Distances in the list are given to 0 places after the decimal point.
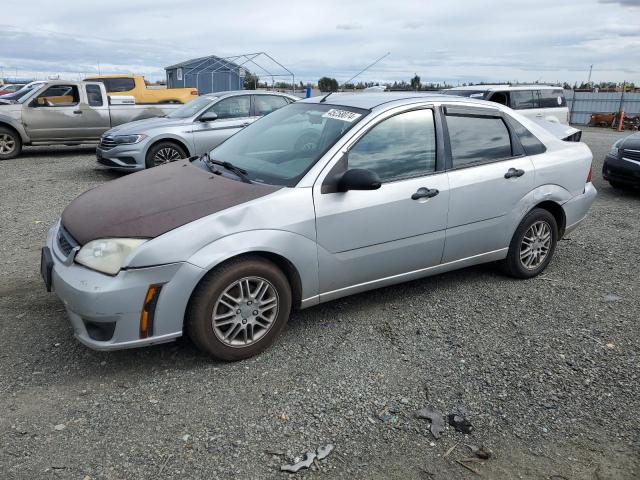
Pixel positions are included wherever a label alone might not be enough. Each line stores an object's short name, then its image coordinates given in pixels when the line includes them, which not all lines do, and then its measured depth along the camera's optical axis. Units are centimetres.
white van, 1347
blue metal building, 3003
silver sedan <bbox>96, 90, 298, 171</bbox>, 936
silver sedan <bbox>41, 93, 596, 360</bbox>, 319
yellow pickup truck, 1758
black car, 868
